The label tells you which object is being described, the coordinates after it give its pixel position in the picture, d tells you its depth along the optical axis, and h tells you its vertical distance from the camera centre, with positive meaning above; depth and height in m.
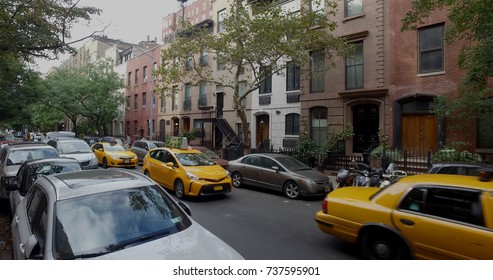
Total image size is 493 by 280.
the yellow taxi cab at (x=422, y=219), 3.96 -1.17
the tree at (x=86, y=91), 33.19 +4.71
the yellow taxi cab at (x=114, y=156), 16.72 -1.11
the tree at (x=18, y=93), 22.25 +3.14
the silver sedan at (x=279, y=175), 10.04 -1.35
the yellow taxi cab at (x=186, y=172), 9.41 -1.18
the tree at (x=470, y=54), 8.74 +2.49
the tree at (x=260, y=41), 14.20 +4.58
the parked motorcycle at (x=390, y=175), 8.40 -1.09
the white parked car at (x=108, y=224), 3.26 -1.03
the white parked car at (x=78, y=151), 13.32 -0.70
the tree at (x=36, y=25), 8.38 +3.18
